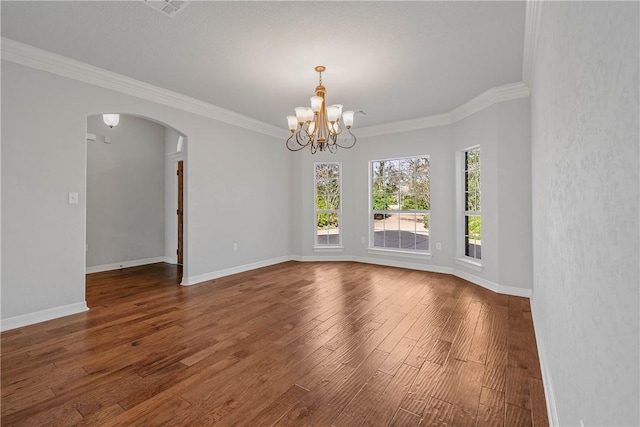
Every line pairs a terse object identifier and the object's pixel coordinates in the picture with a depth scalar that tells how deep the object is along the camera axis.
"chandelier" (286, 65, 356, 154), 3.33
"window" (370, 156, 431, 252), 5.52
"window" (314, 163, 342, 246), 6.33
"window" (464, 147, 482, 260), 4.63
